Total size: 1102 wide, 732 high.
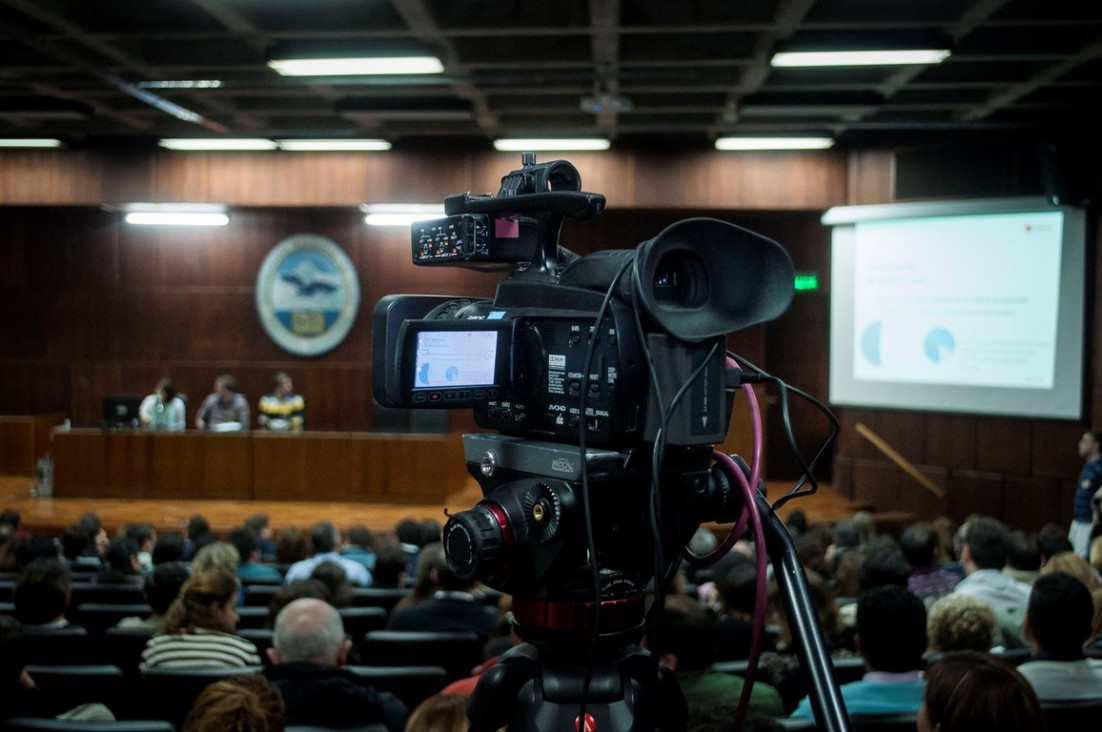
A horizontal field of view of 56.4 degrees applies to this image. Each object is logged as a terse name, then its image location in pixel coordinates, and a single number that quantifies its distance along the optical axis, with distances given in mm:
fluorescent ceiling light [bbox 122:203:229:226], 10633
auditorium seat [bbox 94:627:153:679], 3717
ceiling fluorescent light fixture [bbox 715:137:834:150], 9414
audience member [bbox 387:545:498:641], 3893
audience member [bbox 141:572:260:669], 3348
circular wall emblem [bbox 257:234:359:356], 11094
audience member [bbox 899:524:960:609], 4629
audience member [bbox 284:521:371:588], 4949
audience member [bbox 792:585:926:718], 2705
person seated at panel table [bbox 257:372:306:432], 10133
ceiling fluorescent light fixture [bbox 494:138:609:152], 9658
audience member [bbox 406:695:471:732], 2037
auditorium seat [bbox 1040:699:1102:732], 2387
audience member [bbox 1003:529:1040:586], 4414
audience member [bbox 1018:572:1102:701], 2805
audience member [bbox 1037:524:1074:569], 4805
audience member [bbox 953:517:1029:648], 3932
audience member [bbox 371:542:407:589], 4871
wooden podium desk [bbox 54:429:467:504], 9250
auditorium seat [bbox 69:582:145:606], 4648
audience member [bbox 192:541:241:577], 4402
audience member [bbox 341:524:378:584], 5574
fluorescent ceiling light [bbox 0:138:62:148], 10070
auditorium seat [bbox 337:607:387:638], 3986
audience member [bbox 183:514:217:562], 5582
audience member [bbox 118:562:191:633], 4043
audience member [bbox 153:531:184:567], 5027
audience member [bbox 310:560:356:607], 4213
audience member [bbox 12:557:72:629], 3707
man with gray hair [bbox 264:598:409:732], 2705
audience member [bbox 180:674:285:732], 1945
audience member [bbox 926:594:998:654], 3176
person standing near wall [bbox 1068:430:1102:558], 6934
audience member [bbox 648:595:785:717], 2771
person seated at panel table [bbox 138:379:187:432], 9773
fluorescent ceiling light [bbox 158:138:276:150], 9906
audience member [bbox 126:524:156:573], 5911
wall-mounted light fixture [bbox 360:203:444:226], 10312
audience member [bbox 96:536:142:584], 4781
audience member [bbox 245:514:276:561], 6066
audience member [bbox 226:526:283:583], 4956
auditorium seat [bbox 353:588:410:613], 4527
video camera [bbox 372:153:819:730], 1286
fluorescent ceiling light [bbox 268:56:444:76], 6887
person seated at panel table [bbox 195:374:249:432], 9984
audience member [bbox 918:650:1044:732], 1959
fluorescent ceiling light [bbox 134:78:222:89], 7648
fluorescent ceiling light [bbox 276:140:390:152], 9875
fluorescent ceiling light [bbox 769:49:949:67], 6488
